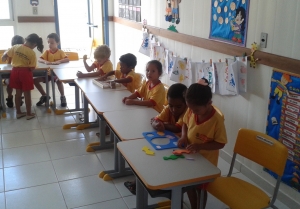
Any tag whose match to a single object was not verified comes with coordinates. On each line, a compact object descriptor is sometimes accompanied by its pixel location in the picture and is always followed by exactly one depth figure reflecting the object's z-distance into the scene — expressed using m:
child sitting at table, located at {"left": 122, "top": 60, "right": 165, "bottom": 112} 2.88
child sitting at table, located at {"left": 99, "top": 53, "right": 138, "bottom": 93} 3.56
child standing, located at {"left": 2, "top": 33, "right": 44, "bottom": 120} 4.19
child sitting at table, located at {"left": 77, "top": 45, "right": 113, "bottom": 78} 4.03
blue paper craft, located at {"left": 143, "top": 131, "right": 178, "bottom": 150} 2.00
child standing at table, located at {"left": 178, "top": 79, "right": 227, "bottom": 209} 1.93
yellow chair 1.86
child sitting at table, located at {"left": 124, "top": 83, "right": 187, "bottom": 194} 2.28
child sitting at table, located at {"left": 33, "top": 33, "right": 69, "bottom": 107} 4.88
